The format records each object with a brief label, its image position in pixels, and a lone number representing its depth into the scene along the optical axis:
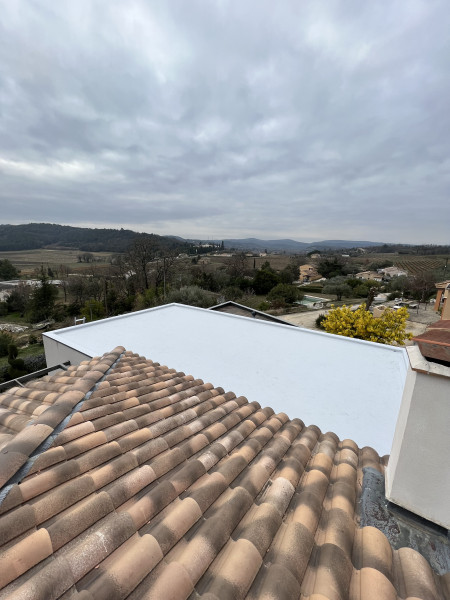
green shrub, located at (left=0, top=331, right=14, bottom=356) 23.36
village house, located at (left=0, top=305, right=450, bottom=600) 1.32
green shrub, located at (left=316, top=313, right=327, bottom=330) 25.14
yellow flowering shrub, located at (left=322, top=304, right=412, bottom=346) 11.79
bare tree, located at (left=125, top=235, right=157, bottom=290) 33.88
